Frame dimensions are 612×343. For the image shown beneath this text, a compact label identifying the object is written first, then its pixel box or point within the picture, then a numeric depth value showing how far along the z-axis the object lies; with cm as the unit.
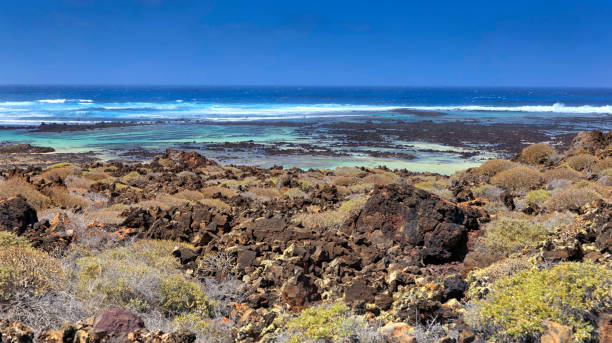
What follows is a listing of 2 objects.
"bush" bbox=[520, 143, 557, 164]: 2214
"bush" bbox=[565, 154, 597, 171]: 1880
